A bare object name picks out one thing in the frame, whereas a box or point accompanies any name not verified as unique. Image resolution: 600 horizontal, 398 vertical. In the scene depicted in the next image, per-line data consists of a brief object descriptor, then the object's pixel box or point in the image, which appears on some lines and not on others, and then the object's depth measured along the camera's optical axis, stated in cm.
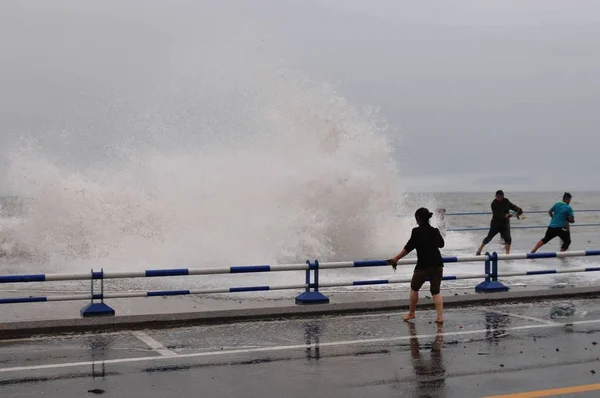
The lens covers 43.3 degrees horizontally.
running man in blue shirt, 1819
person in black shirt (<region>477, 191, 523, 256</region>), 1909
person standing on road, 1052
